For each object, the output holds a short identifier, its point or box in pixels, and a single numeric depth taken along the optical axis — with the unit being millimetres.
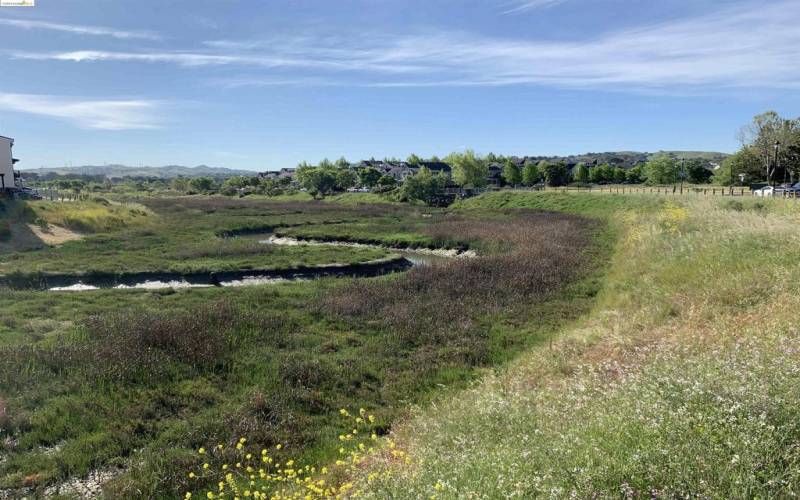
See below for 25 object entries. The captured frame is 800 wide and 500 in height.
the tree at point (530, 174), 104875
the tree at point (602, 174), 103250
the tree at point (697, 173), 85750
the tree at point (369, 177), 118688
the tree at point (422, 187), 81000
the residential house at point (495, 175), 123219
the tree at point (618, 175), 103875
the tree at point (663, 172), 83000
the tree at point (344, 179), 112856
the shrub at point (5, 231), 32481
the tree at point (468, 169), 96500
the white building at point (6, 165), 51031
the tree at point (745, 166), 59984
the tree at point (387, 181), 109312
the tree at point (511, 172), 107125
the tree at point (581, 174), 104119
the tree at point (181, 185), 143862
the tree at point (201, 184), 138625
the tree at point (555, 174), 102625
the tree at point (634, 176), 103812
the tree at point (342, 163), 140838
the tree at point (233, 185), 127681
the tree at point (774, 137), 54125
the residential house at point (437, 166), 150188
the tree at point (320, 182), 105438
